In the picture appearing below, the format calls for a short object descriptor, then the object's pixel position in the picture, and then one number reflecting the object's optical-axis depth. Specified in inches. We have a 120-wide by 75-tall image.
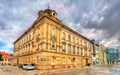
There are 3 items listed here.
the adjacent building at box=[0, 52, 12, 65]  2052.2
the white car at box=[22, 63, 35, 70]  675.7
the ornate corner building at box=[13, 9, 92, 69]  698.2
